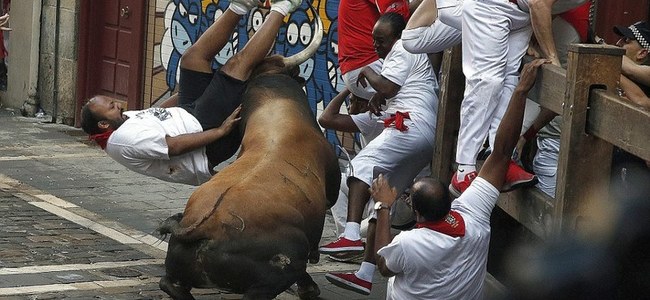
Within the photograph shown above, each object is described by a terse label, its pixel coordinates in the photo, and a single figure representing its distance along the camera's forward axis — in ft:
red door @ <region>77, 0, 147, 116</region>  52.39
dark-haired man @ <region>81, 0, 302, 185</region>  29.04
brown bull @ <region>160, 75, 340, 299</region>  25.35
